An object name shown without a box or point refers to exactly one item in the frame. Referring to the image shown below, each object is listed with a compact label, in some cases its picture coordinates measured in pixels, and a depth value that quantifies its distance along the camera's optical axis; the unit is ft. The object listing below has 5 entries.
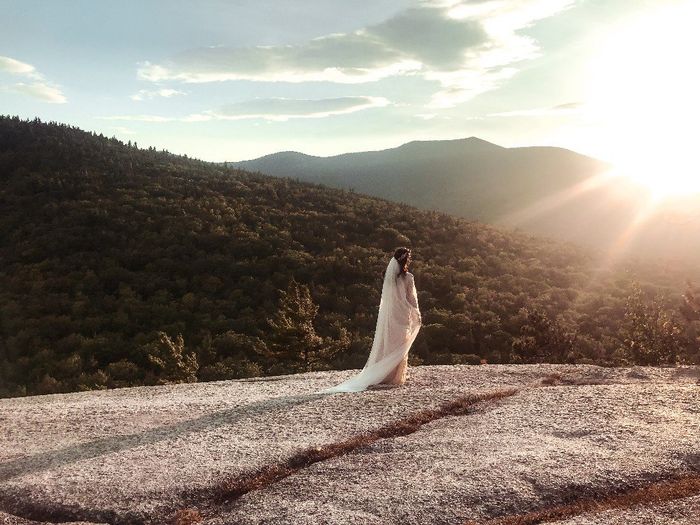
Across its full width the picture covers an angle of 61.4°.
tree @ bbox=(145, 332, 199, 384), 54.39
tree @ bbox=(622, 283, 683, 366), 49.19
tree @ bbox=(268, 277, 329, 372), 57.57
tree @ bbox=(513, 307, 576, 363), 59.26
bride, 33.55
